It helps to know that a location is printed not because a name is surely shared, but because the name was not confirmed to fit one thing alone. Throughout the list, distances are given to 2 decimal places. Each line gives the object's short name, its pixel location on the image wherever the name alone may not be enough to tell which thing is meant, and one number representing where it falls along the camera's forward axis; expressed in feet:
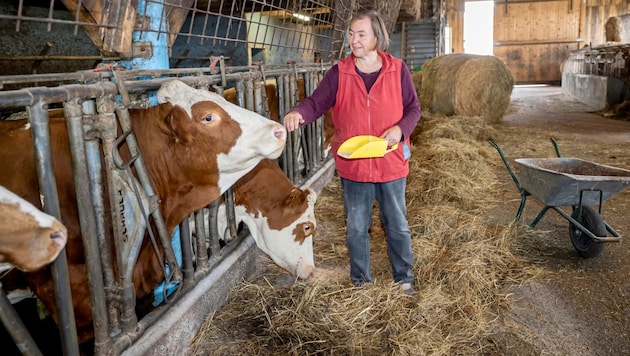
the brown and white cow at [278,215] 11.07
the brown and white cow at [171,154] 6.97
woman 9.50
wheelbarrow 11.15
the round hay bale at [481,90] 35.70
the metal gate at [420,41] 62.08
